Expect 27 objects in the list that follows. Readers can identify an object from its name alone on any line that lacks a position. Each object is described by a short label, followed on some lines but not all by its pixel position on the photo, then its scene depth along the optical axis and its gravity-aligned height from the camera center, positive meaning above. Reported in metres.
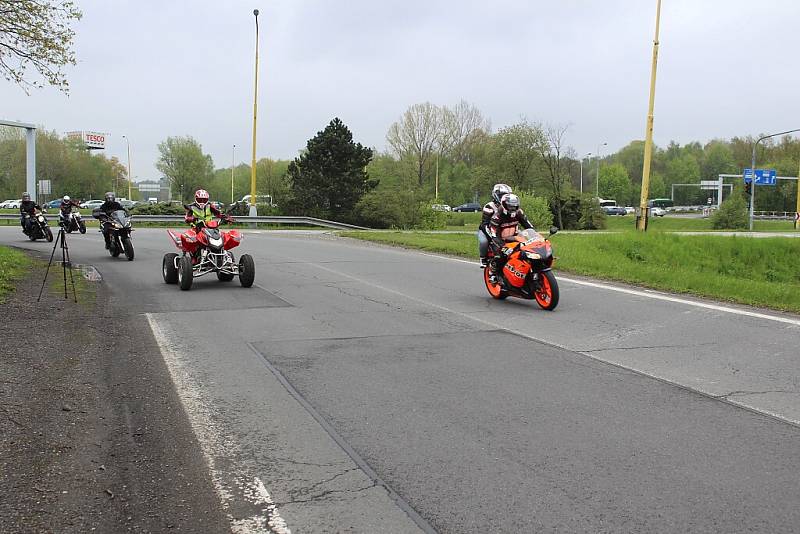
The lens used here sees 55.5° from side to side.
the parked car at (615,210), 93.25 -0.27
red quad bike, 13.28 -1.04
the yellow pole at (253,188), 39.96 +0.51
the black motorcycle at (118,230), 18.47 -0.88
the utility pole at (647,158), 28.48 +1.94
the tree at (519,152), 70.32 +4.94
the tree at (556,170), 58.34 +2.96
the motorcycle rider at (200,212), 13.45 -0.27
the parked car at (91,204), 70.69 -0.99
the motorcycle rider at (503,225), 11.87 -0.32
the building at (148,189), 125.00 +1.00
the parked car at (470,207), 97.12 -0.36
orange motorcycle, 11.15 -0.97
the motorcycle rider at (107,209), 18.88 -0.39
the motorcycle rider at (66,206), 16.81 -0.34
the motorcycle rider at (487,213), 12.12 -0.14
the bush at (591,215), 57.78 -0.61
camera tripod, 11.69 -0.83
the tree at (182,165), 88.69 +3.62
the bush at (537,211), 50.46 -0.34
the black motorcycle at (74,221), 20.81 -0.76
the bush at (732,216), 60.66 -0.39
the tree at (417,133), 78.69 +7.19
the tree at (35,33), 15.29 +3.29
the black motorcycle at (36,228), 24.34 -1.16
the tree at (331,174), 47.81 +1.68
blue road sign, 74.44 +3.53
